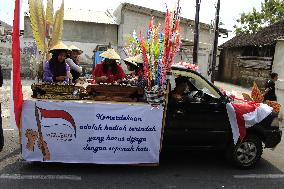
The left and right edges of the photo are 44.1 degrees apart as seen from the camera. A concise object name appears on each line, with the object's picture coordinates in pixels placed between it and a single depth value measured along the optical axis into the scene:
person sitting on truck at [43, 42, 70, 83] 6.18
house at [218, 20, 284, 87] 21.60
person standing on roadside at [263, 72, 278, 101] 9.44
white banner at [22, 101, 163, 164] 5.18
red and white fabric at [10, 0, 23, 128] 4.90
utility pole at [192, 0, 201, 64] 17.80
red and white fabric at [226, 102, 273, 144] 5.82
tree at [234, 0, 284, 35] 37.34
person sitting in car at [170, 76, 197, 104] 5.69
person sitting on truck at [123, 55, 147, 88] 5.64
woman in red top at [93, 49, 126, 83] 6.30
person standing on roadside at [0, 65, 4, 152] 5.78
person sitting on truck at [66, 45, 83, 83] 7.46
